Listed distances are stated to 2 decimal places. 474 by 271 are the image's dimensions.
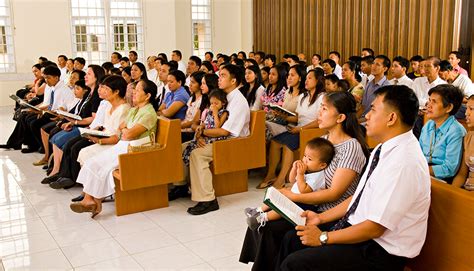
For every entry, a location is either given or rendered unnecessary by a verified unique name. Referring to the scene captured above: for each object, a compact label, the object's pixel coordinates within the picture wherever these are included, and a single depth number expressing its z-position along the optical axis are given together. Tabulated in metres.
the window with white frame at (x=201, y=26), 14.39
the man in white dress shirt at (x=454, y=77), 6.06
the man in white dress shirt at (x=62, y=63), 10.58
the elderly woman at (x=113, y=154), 4.20
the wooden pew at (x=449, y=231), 2.02
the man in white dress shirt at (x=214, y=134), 4.39
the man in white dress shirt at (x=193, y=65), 7.59
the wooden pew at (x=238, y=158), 4.52
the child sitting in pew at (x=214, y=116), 4.55
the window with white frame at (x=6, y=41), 12.11
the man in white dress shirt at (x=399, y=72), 6.63
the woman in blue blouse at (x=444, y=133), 3.15
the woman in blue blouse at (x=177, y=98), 5.38
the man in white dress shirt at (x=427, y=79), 6.00
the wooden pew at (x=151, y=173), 4.11
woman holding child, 2.55
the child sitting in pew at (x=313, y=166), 2.69
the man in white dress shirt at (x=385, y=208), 2.00
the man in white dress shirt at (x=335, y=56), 9.36
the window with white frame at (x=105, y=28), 13.09
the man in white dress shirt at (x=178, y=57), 10.14
